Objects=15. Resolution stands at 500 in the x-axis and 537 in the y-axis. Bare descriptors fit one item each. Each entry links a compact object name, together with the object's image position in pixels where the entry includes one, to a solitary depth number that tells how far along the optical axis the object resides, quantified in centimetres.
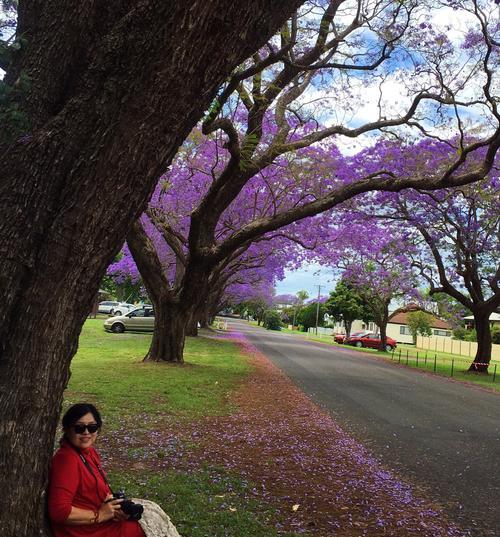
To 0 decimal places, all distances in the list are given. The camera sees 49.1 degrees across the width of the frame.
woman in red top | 293
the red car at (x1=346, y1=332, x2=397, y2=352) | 4591
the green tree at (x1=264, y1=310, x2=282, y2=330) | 8281
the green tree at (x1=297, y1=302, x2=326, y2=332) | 8752
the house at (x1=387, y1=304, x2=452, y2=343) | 7893
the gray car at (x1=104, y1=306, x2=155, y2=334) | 2891
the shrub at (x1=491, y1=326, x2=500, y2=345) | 5256
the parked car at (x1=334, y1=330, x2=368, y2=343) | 4926
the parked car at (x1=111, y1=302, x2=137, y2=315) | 4692
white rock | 321
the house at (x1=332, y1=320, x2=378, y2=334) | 8352
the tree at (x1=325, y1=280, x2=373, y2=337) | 5250
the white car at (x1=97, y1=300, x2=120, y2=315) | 5940
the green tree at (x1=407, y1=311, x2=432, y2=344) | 5875
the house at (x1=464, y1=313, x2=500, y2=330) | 6223
